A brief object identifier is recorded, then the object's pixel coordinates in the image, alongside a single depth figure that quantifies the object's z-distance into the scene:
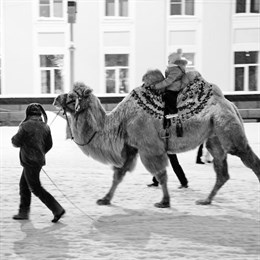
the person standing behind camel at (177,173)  8.91
